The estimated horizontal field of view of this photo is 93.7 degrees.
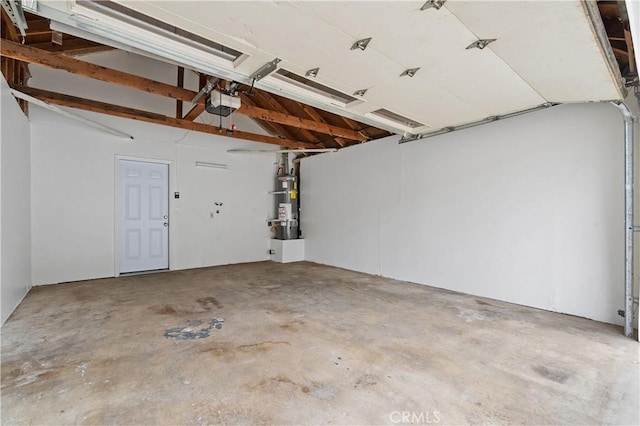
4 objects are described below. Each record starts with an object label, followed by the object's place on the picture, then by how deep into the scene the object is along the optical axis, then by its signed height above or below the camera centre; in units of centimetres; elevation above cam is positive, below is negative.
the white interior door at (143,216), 550 -10
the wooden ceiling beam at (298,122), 464 +150
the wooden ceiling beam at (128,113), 423 +155
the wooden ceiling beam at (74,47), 407 +239
